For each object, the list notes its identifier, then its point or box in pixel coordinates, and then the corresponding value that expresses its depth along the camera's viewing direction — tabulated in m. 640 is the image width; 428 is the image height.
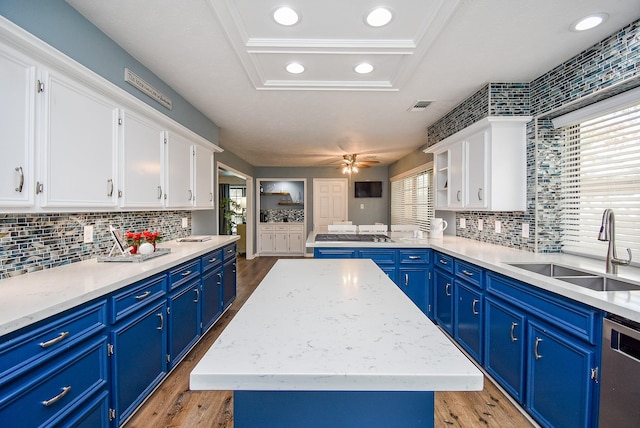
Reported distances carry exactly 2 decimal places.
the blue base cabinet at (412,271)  3.33
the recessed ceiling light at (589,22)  1.75
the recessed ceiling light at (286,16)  1.75
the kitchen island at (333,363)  0.70
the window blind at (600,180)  1.90
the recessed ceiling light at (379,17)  1.77
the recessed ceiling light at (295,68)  2.41
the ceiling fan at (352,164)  5.82
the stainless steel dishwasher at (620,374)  1.22
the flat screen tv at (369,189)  8.02
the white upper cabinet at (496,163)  2.66
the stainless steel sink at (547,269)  2.07
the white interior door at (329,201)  8.09
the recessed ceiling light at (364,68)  2.41
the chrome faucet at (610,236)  1.73
